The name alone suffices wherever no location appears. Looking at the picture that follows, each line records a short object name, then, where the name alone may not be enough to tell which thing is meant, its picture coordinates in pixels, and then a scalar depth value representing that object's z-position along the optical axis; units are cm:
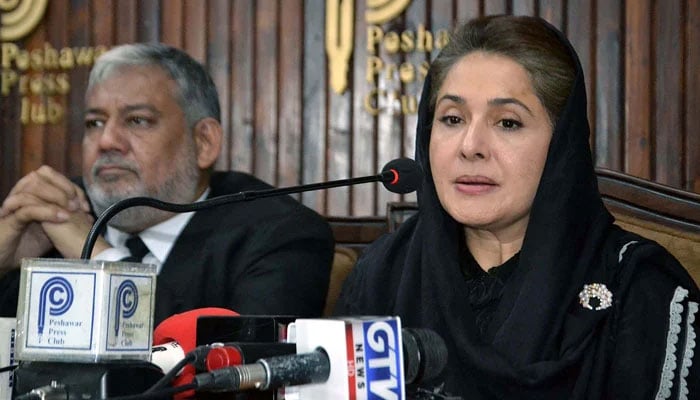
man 308
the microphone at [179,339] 231
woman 264
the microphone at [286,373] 222
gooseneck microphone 241
